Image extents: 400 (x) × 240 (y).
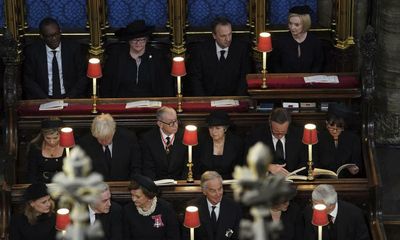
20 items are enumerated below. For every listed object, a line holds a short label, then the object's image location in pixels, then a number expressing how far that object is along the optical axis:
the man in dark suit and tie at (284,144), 19.57
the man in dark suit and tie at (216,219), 17.78
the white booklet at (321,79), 21.66
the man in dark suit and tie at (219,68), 23.47
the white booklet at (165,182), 18.64
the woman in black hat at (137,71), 22.89
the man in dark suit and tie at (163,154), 19.67
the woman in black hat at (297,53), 23.27
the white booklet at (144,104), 21.25
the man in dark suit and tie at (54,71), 23.14
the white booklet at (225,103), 21.32
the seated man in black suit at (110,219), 17.61
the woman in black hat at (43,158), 19.53
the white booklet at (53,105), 21.41
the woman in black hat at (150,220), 17.53
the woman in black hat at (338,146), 19.67
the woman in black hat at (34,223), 17.36
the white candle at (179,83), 20.92
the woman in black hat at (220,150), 19.41
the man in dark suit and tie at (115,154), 19.61
